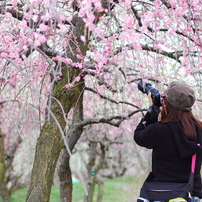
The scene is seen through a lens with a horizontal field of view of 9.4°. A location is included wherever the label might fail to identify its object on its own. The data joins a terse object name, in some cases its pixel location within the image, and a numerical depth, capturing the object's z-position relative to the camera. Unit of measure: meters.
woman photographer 8.00
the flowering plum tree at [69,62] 8.68
